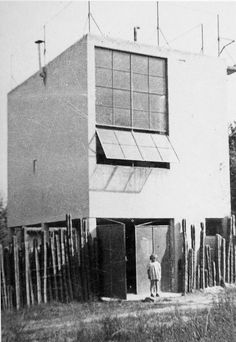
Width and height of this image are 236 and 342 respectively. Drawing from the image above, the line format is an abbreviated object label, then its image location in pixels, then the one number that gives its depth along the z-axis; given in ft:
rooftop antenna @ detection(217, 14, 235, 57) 68.83
